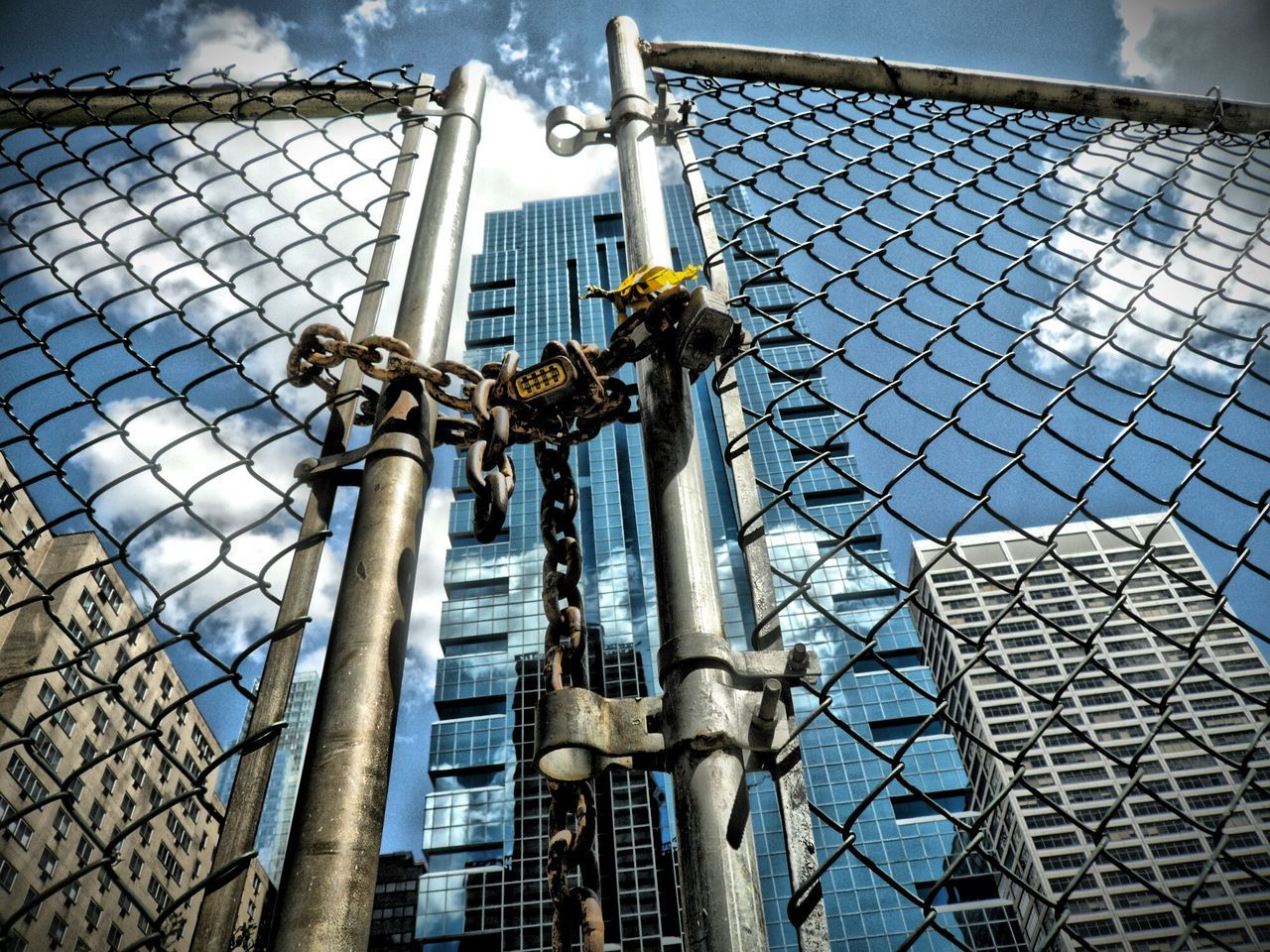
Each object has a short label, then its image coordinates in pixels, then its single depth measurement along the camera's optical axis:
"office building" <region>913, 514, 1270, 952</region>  67.69
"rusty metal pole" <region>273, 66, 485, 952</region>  0.83
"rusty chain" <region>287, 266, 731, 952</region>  1.02
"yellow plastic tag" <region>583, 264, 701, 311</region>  1.22
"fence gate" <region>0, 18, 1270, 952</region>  0.90
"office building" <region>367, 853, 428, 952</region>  58.59
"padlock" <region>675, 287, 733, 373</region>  1.11
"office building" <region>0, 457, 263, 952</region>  32.81
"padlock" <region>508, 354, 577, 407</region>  1.13
